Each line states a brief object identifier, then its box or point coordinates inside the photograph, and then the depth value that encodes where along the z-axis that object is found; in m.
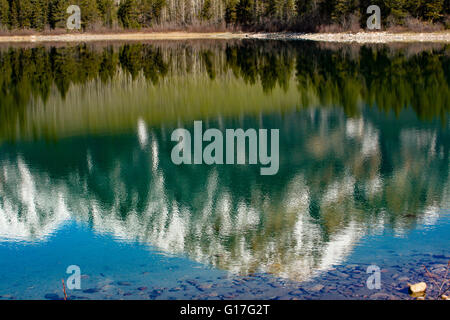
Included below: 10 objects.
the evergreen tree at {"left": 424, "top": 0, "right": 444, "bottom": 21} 91.25
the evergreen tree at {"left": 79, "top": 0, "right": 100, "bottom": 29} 136.75
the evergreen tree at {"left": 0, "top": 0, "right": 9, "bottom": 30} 133.00
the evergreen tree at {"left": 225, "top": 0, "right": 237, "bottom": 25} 132.32
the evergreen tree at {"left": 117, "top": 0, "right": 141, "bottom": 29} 139.62
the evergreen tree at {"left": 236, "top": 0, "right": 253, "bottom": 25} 129.75
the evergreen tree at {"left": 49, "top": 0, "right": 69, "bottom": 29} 133.25
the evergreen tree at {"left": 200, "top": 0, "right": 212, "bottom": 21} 143.45
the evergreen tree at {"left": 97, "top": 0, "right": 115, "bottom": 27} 141.12
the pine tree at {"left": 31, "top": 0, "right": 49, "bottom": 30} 132.75
